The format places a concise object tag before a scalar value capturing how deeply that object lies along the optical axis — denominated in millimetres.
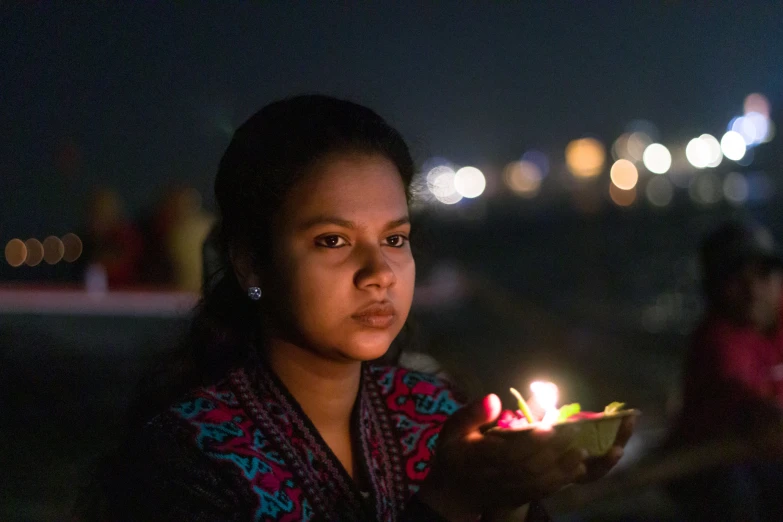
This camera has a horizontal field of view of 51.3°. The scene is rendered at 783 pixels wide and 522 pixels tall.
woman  1747
